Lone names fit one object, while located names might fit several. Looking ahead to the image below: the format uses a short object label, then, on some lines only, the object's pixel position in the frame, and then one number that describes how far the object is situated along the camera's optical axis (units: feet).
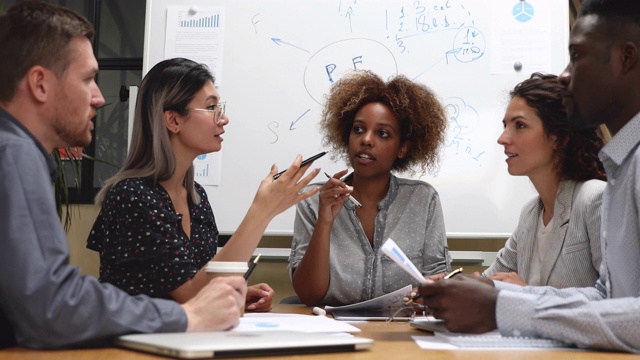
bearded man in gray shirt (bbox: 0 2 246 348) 3.12
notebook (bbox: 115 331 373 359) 2.94
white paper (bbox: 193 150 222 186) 8.67
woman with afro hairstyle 7.04
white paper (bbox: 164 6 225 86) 8.79
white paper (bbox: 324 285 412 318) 5.36
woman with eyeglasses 5.30
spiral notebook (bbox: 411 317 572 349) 3.67
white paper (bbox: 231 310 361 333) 4.08
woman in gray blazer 5.89
